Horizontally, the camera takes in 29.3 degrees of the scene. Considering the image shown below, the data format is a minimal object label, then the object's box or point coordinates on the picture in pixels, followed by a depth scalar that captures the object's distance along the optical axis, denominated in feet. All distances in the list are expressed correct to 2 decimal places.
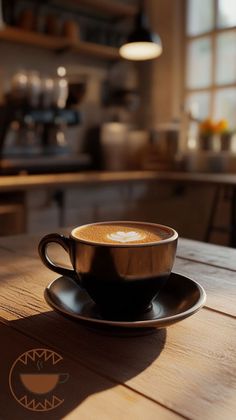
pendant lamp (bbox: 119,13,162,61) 8.42
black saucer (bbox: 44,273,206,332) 1.53
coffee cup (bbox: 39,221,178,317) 1.62
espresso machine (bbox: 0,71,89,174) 9.00
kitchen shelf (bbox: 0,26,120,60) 9.58
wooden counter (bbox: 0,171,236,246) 8.07
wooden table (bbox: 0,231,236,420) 1.20
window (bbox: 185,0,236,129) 11.20
